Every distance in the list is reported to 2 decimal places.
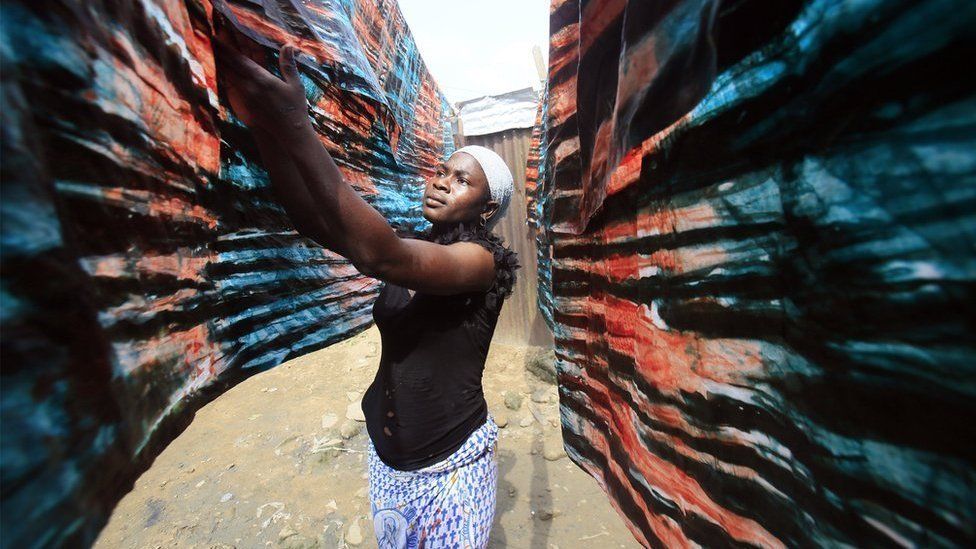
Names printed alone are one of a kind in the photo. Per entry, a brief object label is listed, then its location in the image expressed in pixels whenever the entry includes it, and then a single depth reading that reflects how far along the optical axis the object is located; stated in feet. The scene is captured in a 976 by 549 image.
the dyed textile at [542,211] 4.17
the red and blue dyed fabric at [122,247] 0.86
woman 3.45
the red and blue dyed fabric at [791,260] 0.81
